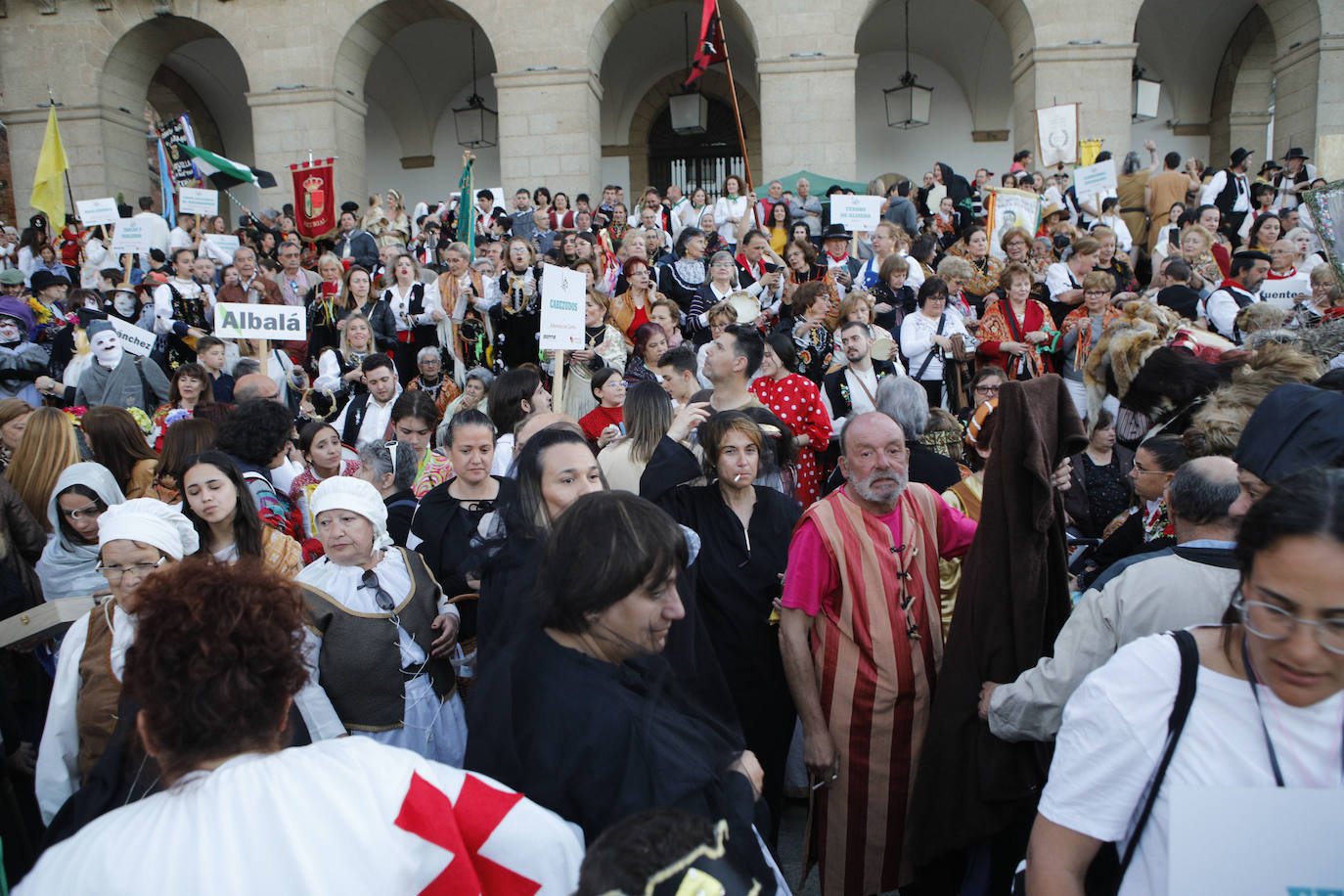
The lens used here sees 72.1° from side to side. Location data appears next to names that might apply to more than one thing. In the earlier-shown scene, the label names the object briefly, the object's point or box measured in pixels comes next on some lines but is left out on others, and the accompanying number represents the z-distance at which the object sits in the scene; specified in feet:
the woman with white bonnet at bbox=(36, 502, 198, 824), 9.09
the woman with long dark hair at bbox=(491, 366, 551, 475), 18.81
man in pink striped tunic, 10.48
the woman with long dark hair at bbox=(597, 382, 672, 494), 14.74
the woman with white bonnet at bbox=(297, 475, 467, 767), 9.98
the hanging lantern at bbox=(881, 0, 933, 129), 59.72
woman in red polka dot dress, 17.92
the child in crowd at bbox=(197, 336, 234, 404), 25.52
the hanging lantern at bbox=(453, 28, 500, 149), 65.46
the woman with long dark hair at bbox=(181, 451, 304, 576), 11.59
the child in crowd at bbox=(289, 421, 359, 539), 18.03
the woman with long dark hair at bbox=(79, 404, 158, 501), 15.97
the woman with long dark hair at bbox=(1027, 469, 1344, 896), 4.98
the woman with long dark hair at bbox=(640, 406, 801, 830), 12.05
